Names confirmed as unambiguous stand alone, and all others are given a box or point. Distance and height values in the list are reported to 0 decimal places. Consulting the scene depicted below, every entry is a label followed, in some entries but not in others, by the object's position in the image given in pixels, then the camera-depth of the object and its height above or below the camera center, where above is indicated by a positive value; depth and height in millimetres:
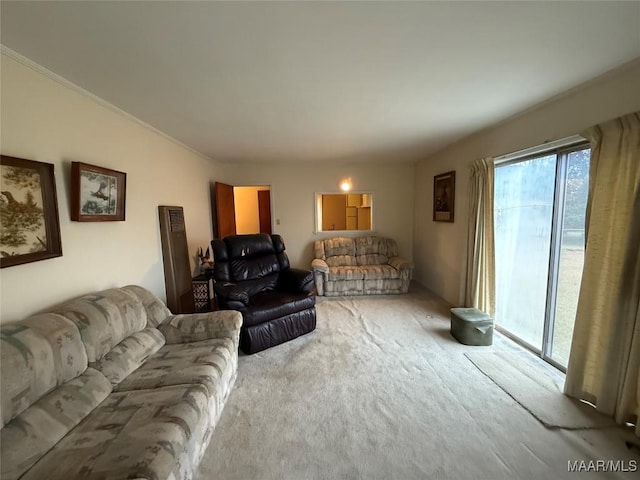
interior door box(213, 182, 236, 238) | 4430 +73
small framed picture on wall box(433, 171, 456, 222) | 3830 +240
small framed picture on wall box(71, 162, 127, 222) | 1790 +183
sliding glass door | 2188 -352
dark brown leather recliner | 2652 -874
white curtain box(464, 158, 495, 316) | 2945 -334
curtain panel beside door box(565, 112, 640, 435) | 1592 -488
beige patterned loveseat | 4355 -1068
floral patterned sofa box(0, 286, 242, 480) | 1061 -983
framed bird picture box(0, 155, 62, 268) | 1348 +31
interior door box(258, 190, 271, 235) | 6676 +115
